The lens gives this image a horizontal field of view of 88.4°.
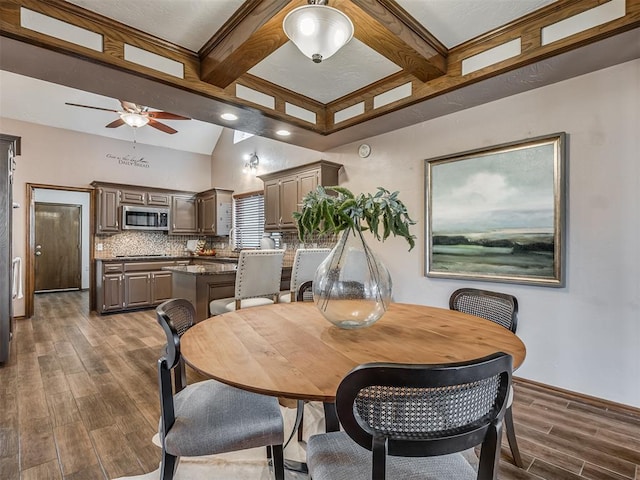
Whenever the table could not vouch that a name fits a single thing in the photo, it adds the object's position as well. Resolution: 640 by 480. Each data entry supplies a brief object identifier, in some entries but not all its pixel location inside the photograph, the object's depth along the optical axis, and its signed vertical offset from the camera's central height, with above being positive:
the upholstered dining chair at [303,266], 3.40 -0.29
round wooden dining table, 1.02 -0.43
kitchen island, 3.42 -0.50
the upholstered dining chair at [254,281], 3.10 -0.42
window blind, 5.96 +0.35
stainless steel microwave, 5.88 +0.37
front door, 7.63 -0.22
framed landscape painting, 2.56 +0.23
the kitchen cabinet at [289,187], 4.17 +0.71
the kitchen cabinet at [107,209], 5.64 +0.49
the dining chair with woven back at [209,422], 1.22 -0.71
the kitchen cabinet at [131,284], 5.35 -0.80
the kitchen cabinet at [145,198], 5.91 +0.75
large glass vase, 1.47 -0.22
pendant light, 1.68 +1.11
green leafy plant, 1.47 +0.12
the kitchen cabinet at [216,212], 6.37 +0.51
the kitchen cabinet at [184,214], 6.57 +0.48
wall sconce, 5.97 +1.36
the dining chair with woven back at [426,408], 0.76 -0.43
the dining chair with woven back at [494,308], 1.74 -0.42
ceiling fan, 4.34 +1.69
